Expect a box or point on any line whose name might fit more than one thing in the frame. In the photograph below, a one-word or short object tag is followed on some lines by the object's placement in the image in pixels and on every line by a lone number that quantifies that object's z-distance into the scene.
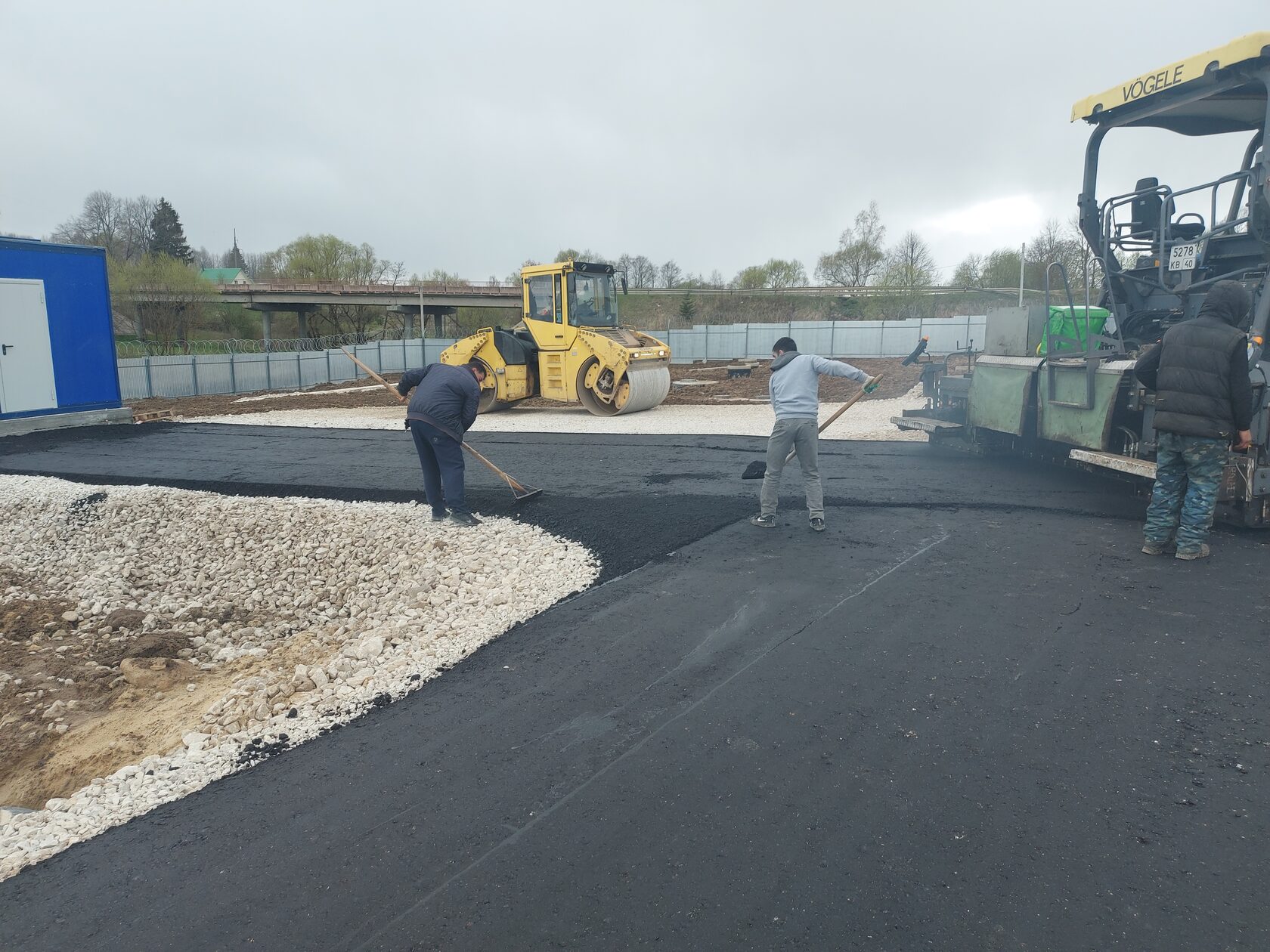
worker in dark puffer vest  5.28
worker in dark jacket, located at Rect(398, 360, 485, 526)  7.05
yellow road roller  15.65
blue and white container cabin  12.63
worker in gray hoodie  6.56
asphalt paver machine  6.11
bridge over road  45.75
